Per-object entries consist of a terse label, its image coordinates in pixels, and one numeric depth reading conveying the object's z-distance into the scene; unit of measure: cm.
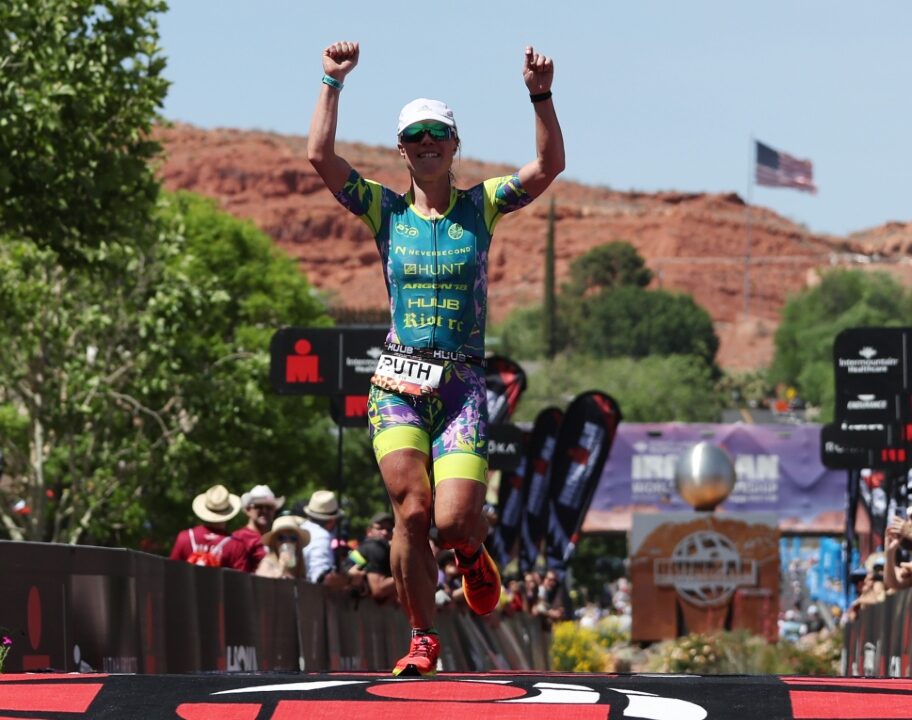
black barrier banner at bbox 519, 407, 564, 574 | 3591
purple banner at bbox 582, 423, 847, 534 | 7431
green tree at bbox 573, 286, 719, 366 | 17175
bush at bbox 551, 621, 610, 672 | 4588
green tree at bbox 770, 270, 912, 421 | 14788
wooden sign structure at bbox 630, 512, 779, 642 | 4394
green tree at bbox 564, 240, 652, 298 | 18875
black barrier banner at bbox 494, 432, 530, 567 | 3562
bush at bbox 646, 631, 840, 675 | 3728
